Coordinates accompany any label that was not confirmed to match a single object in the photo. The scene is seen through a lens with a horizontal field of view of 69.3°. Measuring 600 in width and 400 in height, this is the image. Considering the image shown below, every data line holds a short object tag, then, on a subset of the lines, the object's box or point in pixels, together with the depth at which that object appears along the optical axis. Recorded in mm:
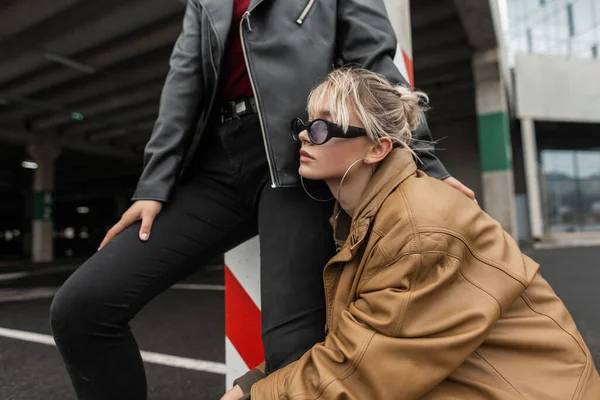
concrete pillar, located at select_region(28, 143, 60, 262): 18473
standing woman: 1199
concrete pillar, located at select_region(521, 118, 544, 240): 16625
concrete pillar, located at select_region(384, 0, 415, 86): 1991
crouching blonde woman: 898
